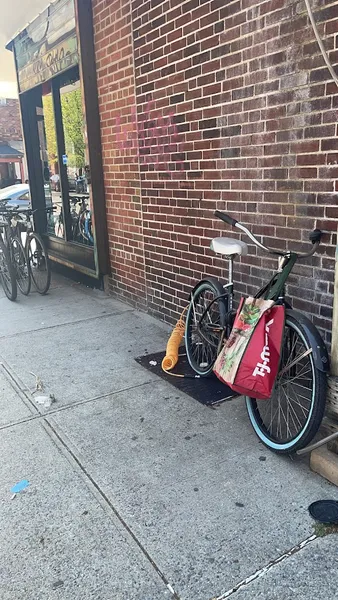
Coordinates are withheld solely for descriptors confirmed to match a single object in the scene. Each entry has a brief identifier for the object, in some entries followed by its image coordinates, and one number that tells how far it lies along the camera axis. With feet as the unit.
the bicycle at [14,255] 19.93
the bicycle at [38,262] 19.83
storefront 17.60
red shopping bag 8.10
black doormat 10.75
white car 42.09
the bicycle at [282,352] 7.78
